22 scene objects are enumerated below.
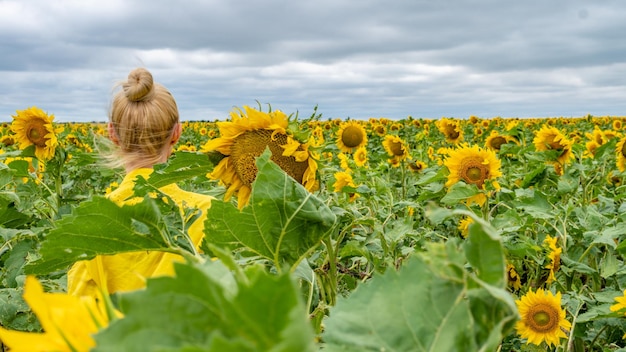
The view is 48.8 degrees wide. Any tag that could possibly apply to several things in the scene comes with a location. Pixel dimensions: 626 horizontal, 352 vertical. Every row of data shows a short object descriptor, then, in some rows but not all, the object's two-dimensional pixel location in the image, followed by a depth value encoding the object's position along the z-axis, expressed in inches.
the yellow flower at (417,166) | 257.6
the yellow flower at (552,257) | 115.4
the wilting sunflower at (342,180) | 173.8
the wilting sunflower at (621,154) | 202.7
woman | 93.4
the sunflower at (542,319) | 102.4
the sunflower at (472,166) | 133.6
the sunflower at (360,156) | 259.4
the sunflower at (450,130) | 297.9
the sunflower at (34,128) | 160.1
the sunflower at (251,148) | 85.4
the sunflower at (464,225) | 160.6
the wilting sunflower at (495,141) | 260.4
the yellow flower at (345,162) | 200.7
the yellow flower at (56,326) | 16.2
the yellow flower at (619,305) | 80.9
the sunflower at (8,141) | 272.4
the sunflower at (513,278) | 126.6
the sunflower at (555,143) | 178.9
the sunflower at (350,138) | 261.3
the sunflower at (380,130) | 424.2
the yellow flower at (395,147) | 249.8
